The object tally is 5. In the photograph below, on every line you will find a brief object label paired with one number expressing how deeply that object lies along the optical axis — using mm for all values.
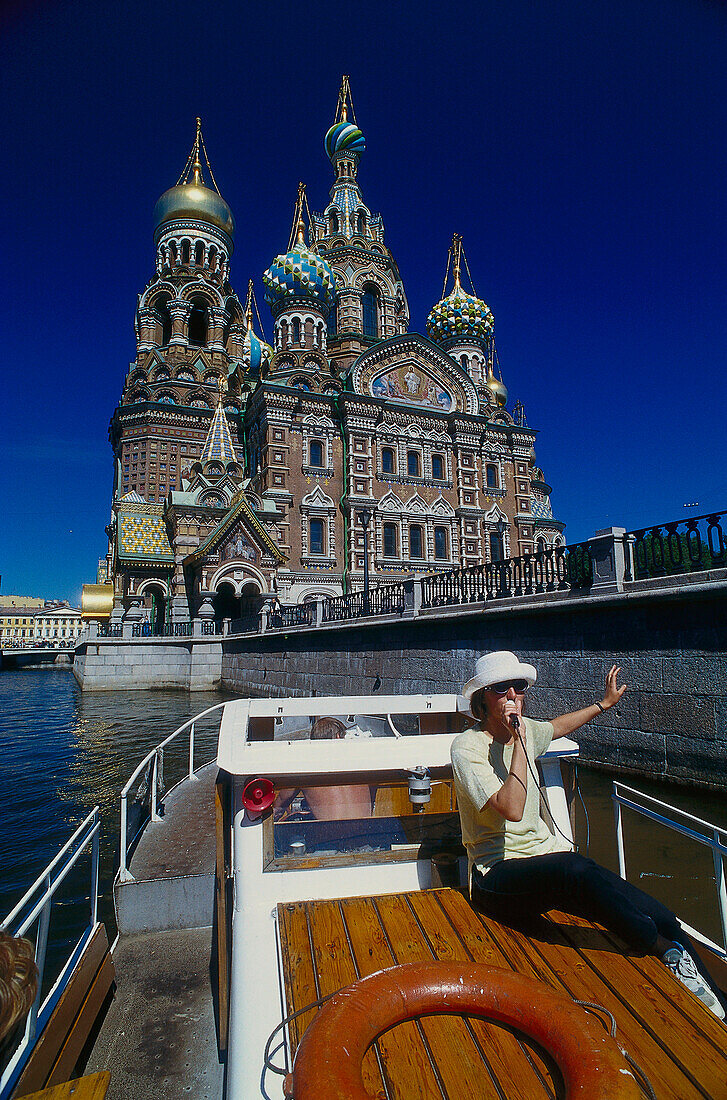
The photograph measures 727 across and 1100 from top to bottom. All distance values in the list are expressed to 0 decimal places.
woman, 2668
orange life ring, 1871
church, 30156
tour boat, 2045
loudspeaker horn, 2963
